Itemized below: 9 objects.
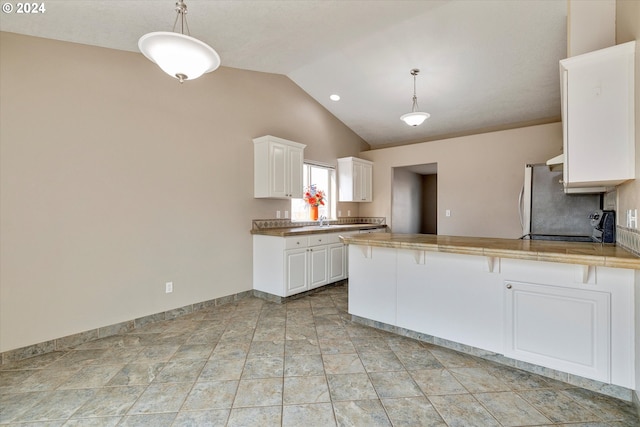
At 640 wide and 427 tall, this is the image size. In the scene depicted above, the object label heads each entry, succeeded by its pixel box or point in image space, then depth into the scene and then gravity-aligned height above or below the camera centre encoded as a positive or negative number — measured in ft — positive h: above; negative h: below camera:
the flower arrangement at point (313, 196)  16.17 +1.06
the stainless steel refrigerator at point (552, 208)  10.89 +0.30
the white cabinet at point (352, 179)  18.40 +2.33
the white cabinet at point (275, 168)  13.23 +2.20
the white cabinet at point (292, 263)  12.55 -2.21
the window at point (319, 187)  16.38 +1.74
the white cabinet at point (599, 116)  5.77 +2.09
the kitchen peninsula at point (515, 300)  6.00 -2.14
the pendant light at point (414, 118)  11.68 +4.00
